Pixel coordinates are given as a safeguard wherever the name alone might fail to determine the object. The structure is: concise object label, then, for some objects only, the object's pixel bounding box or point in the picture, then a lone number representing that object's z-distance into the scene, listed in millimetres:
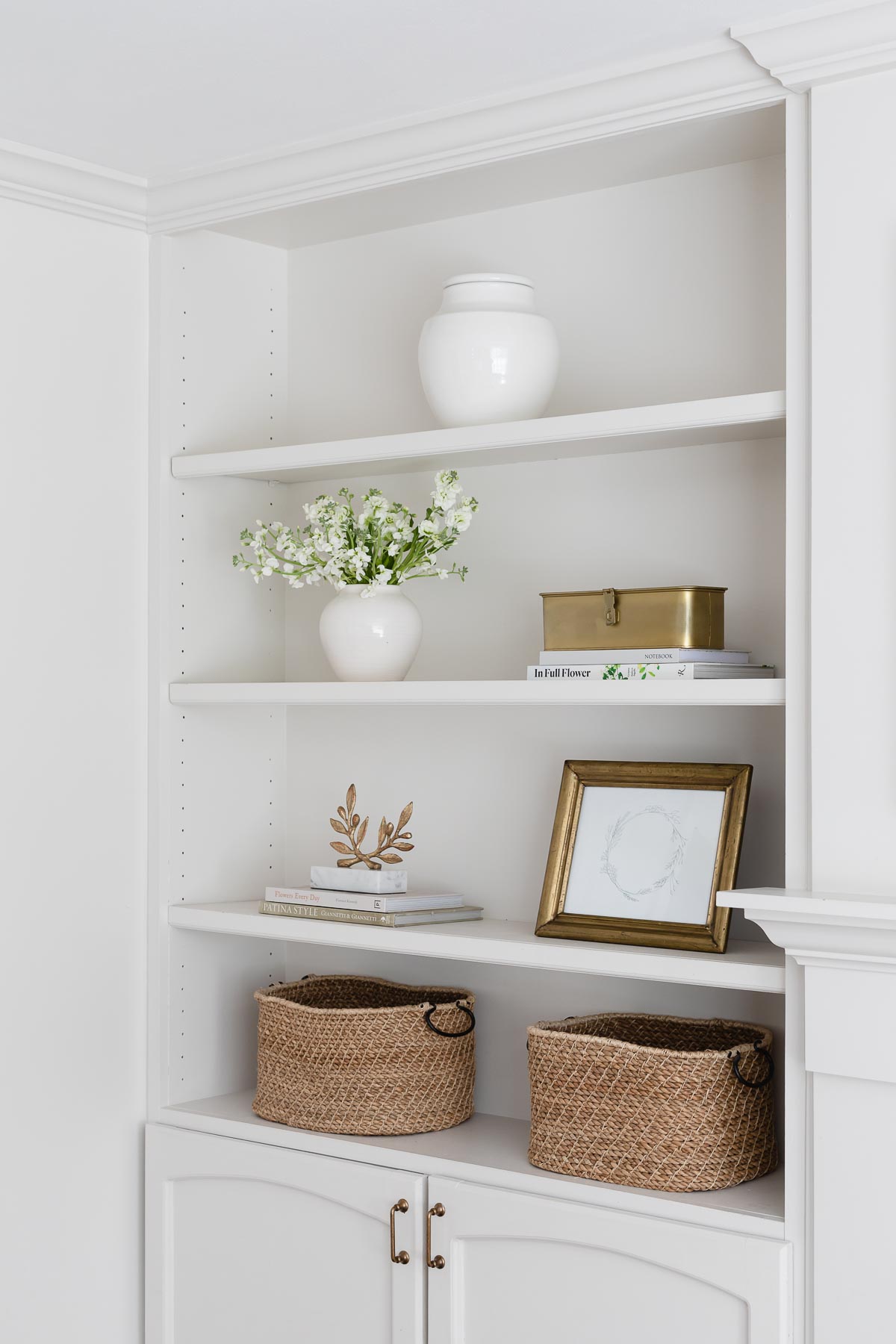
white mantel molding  1671
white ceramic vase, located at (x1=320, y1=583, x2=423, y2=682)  2289
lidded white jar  2145
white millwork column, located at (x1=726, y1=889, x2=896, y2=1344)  1714
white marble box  2301
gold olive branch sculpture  2359
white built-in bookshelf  2111
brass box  1989
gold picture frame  2018
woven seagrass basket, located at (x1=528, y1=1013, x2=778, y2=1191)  1935
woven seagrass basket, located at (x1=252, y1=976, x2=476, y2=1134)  2244
